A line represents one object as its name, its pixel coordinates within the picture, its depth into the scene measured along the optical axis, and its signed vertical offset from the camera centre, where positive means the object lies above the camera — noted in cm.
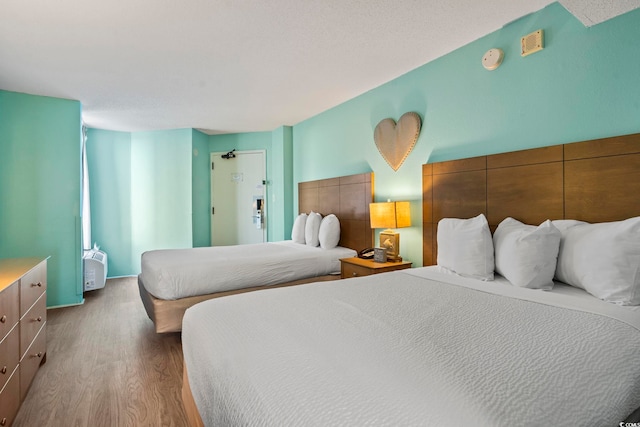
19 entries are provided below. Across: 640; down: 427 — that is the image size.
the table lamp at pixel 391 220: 289 -11
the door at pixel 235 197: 552 +24
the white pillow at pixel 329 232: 364 -26
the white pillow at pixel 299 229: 414 -25
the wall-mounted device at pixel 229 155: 553 +97
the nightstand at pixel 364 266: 275 -52
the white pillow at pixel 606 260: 141 -26
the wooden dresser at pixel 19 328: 156 -67
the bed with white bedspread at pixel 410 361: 71 -44
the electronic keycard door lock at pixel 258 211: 546 -1
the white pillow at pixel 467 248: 198 -26
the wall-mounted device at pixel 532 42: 210 +111
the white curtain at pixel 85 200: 455 +19
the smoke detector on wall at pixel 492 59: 231 +110
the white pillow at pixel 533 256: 171 -27
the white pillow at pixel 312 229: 382 -23
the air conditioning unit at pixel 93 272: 418 -79
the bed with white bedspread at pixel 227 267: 266 -52
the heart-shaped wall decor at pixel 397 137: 298 +71
